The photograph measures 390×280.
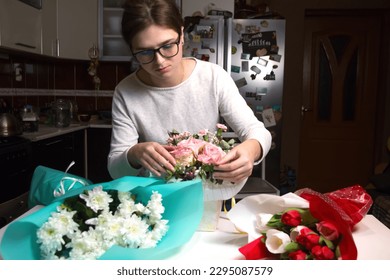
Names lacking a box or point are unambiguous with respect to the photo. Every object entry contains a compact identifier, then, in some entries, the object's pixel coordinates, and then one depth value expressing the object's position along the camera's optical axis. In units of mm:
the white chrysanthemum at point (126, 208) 738
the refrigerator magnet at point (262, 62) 3371
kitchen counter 2567
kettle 2365
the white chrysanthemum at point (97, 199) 733
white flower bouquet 688
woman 1121
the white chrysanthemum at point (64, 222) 692
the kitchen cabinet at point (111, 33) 3729
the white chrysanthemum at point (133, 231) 704
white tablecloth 830
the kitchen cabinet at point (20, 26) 2552
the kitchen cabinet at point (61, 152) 2635
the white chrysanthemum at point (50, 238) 680
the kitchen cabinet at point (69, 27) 3238
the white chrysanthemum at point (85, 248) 681
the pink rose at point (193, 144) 895
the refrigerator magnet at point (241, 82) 3379
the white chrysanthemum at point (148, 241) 721
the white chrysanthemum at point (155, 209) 764
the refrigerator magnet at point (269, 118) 3418
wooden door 4301
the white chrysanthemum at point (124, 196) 771
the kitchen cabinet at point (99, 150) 3469
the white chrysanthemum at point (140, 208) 757
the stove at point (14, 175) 2166
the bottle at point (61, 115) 3266
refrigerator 3295
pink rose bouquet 871
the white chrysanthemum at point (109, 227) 698
